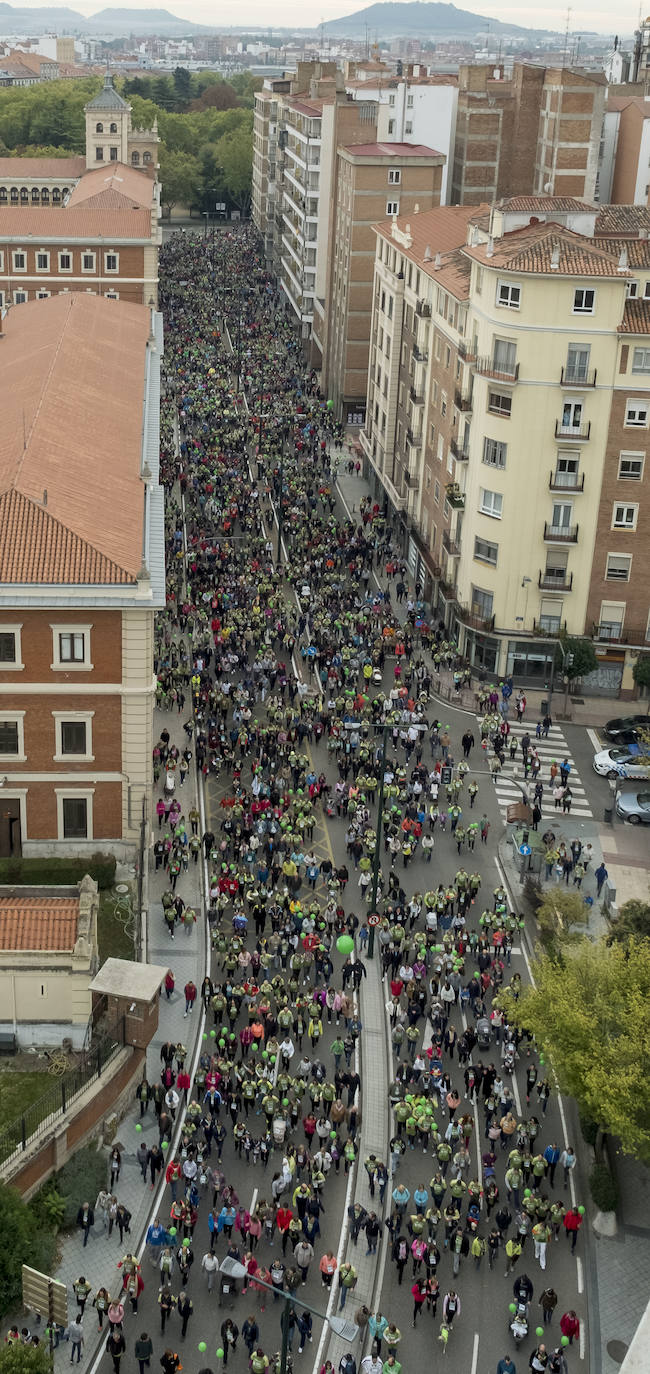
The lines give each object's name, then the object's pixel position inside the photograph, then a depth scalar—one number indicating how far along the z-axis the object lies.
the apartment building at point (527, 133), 101.81
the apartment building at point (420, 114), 107.75
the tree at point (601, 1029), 32.88
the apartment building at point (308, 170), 111.88
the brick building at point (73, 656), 43.88
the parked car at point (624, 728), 60.31
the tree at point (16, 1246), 30.05
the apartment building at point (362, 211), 99.50
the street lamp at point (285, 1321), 24.31
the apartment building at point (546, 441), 60.78
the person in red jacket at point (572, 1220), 33.84
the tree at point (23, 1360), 26.39
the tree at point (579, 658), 63.06
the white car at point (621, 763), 57.50
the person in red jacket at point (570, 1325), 30.92
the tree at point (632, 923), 41.81
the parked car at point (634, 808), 54.78
